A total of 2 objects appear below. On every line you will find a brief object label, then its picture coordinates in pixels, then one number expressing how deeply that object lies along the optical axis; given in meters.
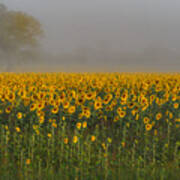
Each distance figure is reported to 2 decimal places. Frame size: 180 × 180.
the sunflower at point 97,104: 15.81
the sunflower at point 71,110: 15.58
